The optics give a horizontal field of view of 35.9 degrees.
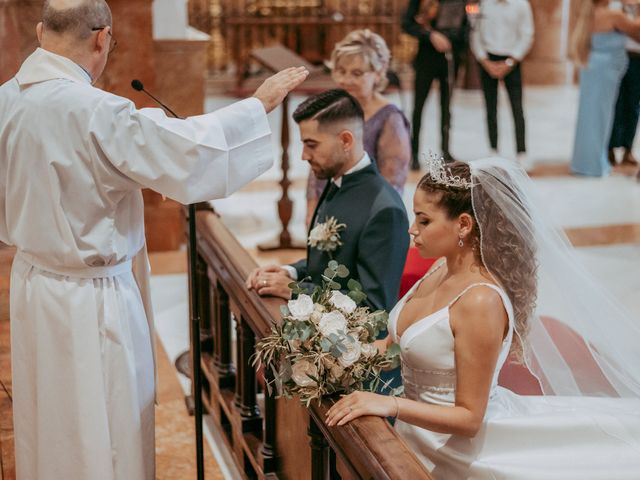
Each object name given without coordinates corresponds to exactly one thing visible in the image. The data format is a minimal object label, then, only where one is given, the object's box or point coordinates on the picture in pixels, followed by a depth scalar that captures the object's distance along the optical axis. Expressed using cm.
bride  290
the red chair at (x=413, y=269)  490
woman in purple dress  503
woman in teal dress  1041
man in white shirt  1014
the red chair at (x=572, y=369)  372
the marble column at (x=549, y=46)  1582
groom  361
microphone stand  329
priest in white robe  303
